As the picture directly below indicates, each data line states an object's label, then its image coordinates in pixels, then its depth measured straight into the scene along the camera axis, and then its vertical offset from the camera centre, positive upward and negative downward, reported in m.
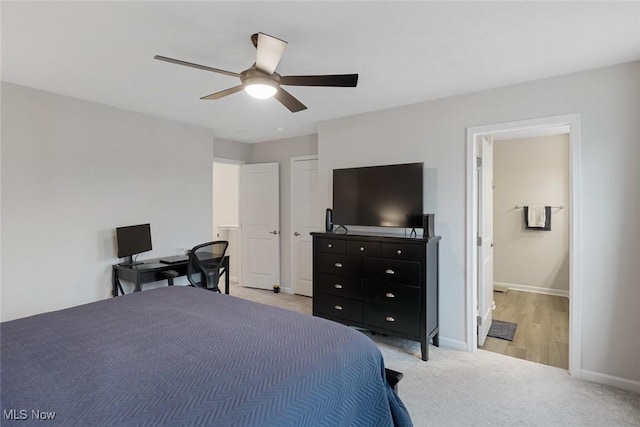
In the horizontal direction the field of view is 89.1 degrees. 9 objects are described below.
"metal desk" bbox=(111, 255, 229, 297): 3.31 -0.64
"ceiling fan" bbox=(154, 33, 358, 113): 1.78 +0.82
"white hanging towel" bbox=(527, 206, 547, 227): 5.02 -0.06
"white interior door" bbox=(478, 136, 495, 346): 3.24 -0.27
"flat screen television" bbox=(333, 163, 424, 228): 3.22 +0.17
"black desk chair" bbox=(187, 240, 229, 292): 3.69 -0.61
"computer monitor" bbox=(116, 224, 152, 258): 3.41 -0.30
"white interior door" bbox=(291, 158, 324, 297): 4.86 -0.08
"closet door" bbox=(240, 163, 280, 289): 5.22 -0.21
